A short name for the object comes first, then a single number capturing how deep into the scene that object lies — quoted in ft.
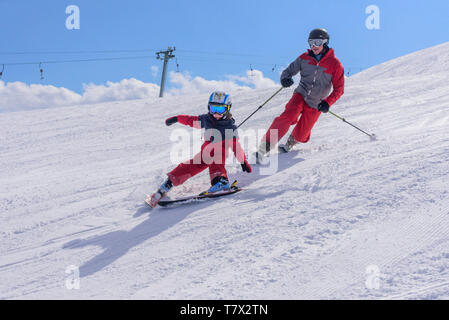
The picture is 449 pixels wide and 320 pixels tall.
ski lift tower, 90.02
